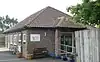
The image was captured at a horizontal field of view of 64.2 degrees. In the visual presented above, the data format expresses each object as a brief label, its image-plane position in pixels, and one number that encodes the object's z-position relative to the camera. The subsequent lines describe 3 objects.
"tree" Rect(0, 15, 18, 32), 27.42
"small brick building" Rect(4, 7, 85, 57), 7.44
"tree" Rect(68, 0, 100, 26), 5.58
